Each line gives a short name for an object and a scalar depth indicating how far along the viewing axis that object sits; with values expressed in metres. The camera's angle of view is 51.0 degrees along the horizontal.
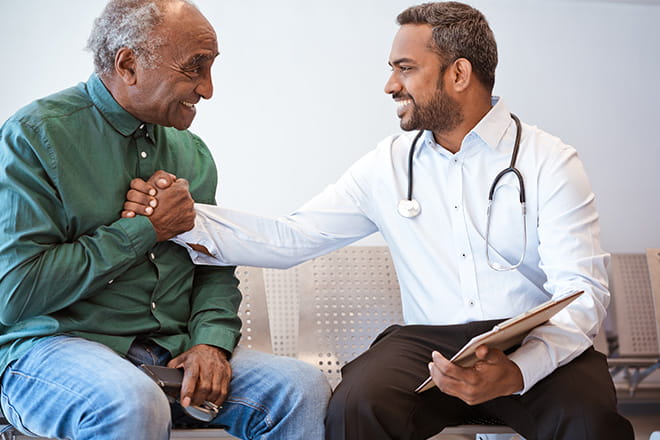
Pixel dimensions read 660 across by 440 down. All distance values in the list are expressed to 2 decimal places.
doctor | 1.84
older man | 1.66
